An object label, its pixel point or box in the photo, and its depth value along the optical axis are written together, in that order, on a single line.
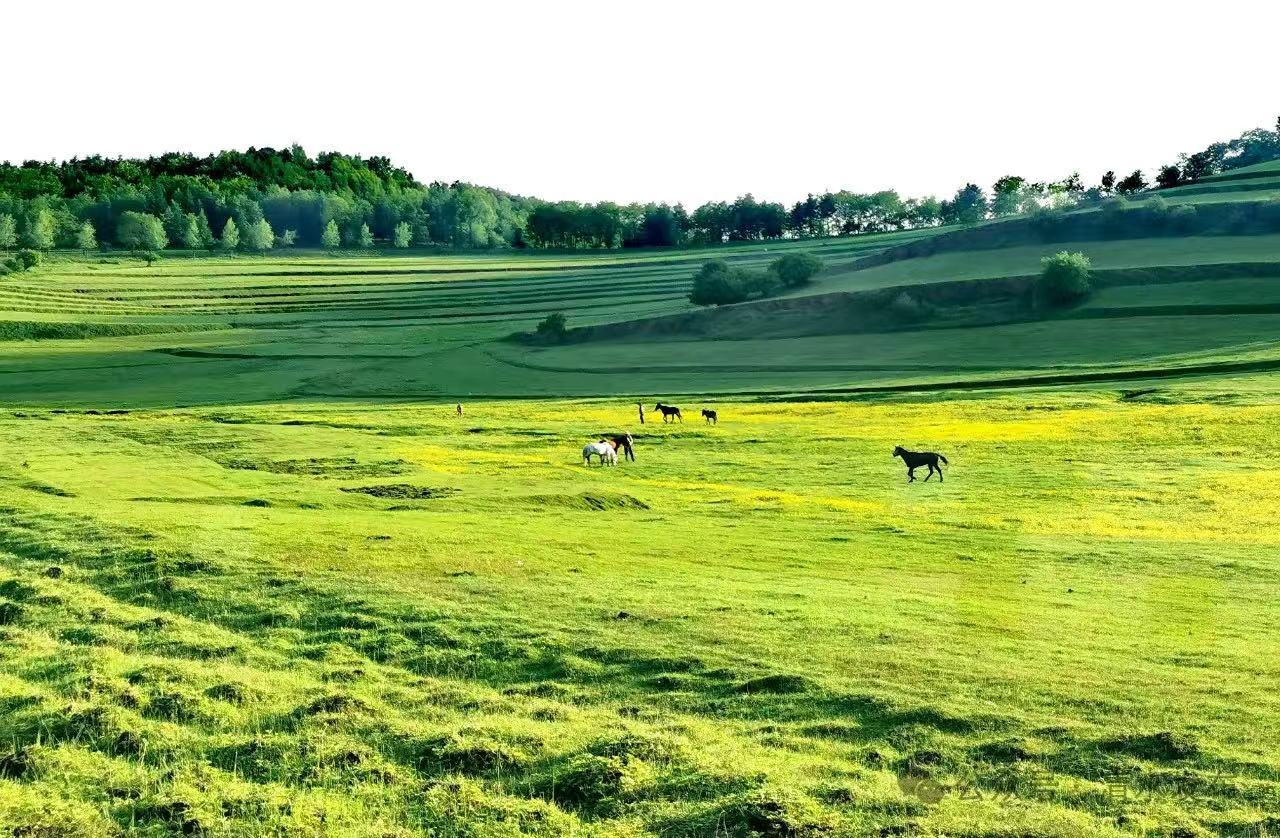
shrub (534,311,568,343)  129.12
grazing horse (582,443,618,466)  49.72
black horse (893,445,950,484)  44.03
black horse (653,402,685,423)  68.81
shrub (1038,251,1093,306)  112.88
